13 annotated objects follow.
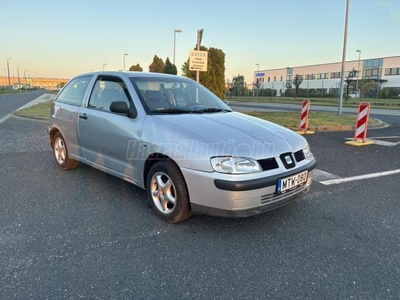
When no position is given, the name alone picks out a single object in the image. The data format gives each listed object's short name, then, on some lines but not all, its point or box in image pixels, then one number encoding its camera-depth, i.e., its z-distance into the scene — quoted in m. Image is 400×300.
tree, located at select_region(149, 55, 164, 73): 39.94
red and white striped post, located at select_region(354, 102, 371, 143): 7.94
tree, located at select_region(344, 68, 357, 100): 35.45
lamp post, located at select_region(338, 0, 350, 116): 14.71
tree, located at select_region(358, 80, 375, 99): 37.78
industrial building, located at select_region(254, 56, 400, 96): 59.06
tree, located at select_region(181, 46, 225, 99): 18.27
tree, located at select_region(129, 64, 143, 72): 44.50
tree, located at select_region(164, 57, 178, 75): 34.47
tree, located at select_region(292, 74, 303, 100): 46.56
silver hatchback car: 2.77
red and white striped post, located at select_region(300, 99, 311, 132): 9.66
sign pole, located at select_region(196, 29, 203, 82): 10.16
